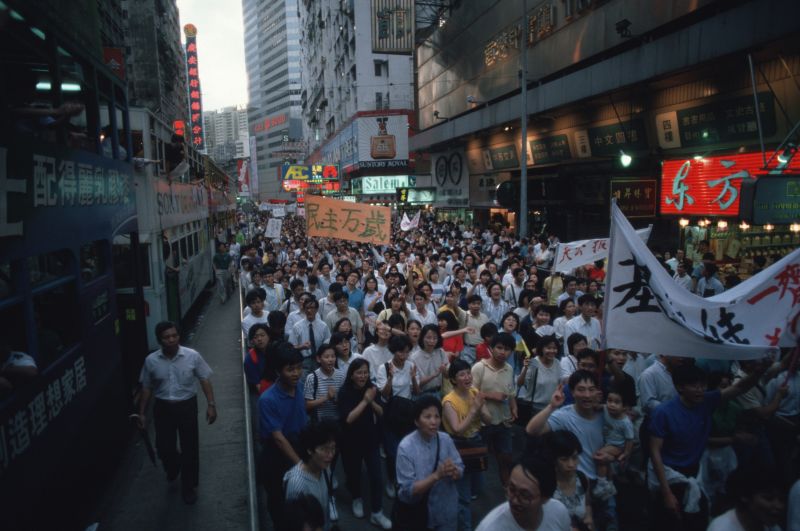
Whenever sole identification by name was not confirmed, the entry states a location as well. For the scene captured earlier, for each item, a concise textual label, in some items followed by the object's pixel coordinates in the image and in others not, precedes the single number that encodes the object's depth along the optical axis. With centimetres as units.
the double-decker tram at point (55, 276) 370
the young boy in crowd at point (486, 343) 585
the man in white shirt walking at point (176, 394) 544
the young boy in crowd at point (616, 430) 400
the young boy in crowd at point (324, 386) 515
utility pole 1734
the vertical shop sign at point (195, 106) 6100
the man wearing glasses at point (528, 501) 277
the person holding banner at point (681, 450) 393
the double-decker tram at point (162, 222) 927
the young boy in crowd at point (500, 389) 501
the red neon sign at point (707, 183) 1223
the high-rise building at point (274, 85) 11831
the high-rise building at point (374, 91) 3978
